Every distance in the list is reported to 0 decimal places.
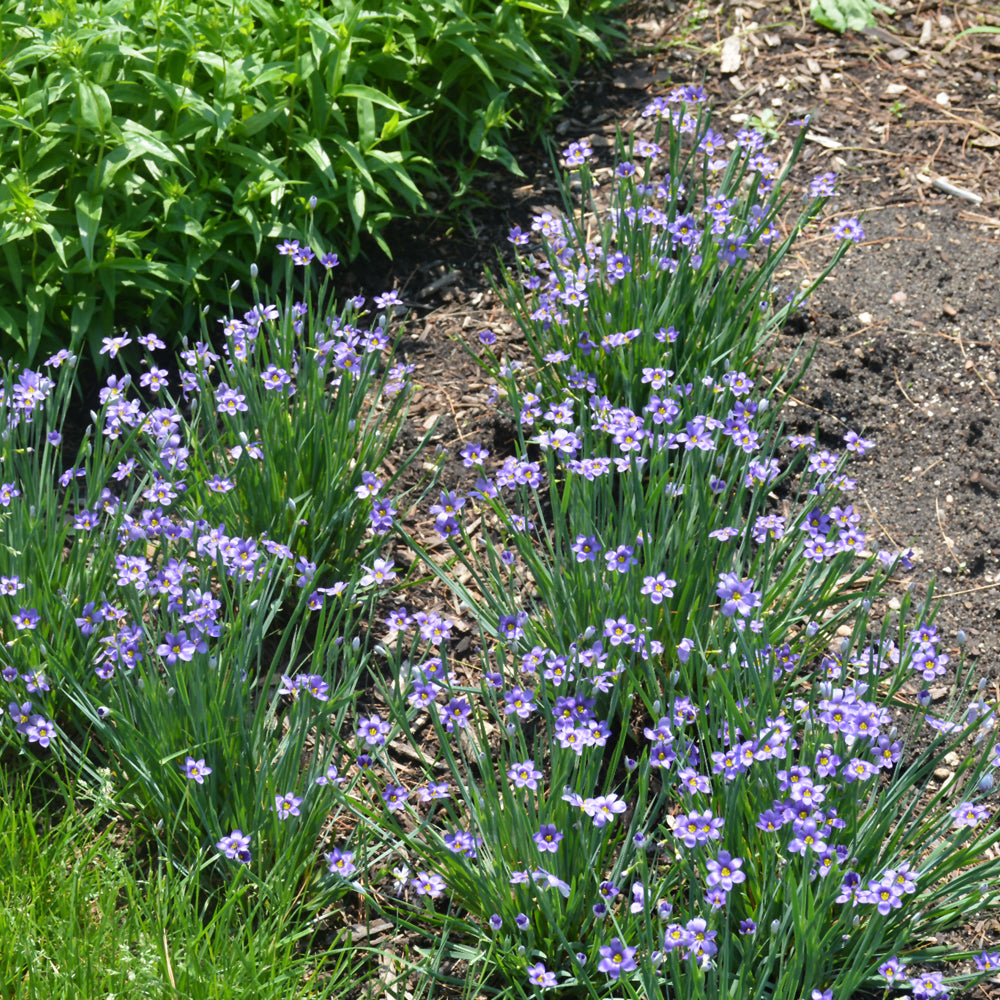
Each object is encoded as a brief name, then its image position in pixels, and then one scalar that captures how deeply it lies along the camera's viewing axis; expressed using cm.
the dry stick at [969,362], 380
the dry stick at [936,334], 392
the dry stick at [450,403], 379
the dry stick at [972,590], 330
